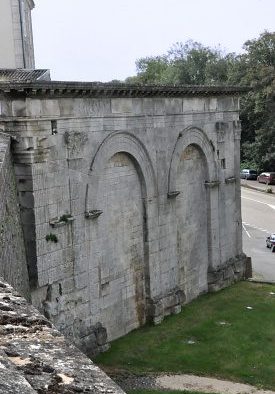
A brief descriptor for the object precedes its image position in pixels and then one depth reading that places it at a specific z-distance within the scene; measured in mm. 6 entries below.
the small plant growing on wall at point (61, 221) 16594
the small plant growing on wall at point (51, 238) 16500
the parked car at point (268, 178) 57844
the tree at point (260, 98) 54750
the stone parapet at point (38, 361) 4391
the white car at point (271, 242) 36000
